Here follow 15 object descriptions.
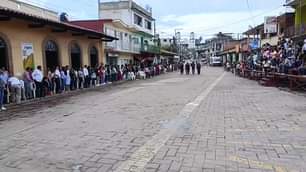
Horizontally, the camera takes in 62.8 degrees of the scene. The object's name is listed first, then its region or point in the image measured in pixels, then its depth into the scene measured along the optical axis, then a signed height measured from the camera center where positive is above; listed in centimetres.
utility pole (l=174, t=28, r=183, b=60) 6883 +792
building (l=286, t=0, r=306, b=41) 1893 +354
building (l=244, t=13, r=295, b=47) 2295 +354
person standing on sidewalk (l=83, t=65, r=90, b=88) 1620 -68
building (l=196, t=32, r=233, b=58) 7388 +630
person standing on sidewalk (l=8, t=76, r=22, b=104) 1057 -85
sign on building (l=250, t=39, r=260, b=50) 2655 +210
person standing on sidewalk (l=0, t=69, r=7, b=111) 923 -79
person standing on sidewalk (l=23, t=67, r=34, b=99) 1149 -70
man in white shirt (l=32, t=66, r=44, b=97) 1200 -60
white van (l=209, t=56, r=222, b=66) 6006 +77
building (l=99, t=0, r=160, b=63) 3361 +672
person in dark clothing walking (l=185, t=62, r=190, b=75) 3161 -40
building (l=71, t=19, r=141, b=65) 2416 +274
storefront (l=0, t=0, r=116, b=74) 1186 +146
